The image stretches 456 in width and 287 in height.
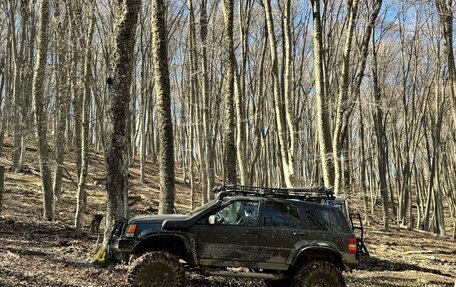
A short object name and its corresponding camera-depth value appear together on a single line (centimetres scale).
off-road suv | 664
